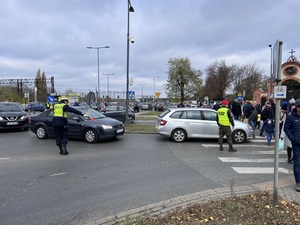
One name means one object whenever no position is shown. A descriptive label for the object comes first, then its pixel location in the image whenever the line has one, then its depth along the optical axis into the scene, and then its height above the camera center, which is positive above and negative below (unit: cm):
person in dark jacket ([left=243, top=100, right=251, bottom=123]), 1582 -49
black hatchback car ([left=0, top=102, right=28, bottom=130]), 1450 -100
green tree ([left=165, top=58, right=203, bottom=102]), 4103 +331
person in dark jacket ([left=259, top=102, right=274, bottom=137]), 1075 -49
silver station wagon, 1105 -108
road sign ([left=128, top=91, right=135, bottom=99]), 2033 +46
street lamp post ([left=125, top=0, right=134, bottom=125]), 1706 +197
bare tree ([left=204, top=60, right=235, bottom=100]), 6356 +524
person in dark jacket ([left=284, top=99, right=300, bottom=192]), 517 -62
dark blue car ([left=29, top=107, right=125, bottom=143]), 1093 -114
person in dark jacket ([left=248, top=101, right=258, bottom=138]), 1442 -94
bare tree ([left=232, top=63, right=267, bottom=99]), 6494 +518
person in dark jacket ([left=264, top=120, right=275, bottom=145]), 1046 -108
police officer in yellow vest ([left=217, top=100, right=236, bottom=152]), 938 -76
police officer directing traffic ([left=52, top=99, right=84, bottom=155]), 868 -81
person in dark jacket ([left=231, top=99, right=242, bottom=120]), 1744 -61
